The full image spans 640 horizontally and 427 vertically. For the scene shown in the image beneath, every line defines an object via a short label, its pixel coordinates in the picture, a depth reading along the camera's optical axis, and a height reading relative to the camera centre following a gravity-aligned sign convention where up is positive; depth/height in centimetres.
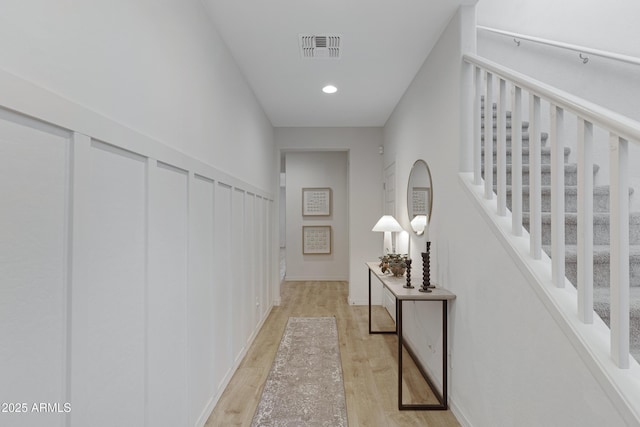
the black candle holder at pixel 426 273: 242 -37
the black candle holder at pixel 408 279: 261 -43
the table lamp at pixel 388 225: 365 -5
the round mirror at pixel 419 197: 291 +20
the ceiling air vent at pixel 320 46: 259 +131
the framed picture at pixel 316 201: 717 +37
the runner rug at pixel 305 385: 221 -122
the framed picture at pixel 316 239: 712 -39
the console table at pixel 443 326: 229 -71
